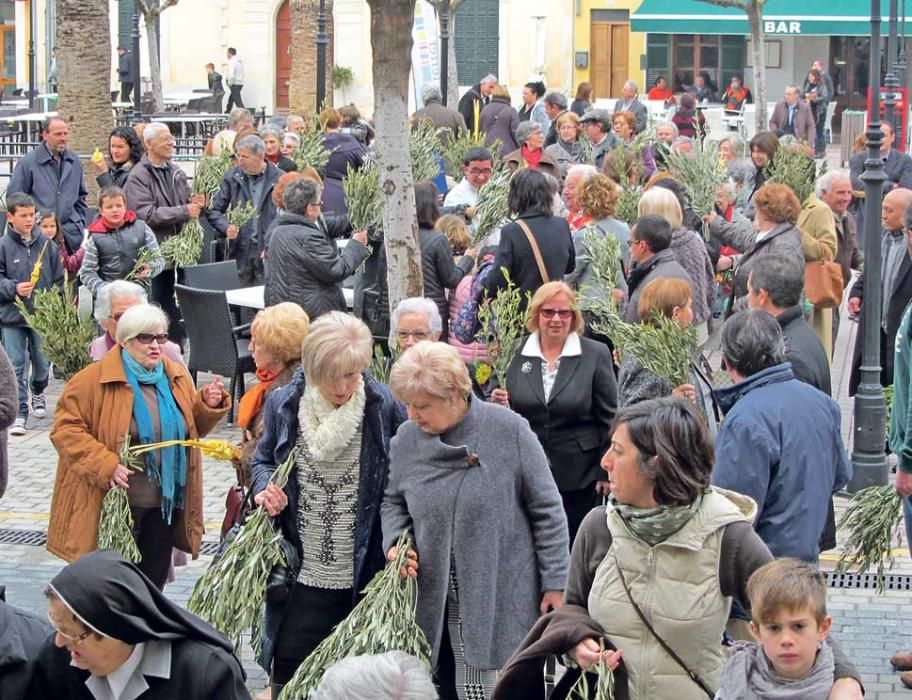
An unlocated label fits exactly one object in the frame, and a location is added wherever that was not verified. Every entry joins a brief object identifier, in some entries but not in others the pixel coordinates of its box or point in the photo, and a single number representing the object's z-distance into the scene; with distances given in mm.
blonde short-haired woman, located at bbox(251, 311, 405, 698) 6152
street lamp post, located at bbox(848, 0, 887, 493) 10758
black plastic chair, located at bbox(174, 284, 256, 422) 12414
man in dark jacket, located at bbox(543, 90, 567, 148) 20406
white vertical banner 25359
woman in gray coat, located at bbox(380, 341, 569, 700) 5859
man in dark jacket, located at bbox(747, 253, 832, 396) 7352
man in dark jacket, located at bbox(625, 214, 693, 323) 9055
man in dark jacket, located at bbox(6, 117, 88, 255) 14984
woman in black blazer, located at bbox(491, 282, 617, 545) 7602
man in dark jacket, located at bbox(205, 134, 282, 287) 13820
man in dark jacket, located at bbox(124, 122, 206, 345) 13562
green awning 41375
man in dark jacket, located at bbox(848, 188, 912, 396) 10711
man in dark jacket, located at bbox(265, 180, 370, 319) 10586
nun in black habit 4605
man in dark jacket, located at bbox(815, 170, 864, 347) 12336
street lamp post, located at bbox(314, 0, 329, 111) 20281
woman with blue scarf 7383
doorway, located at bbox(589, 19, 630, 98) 47469
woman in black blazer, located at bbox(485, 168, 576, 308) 9766
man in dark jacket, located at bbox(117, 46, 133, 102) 40344
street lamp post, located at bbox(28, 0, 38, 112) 36325
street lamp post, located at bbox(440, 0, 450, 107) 23841
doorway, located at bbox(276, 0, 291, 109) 49219
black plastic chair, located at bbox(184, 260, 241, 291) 13375
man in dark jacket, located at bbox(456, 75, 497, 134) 22781
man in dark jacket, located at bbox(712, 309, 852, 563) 5754
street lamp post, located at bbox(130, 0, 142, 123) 23212
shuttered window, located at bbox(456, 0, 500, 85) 47469
